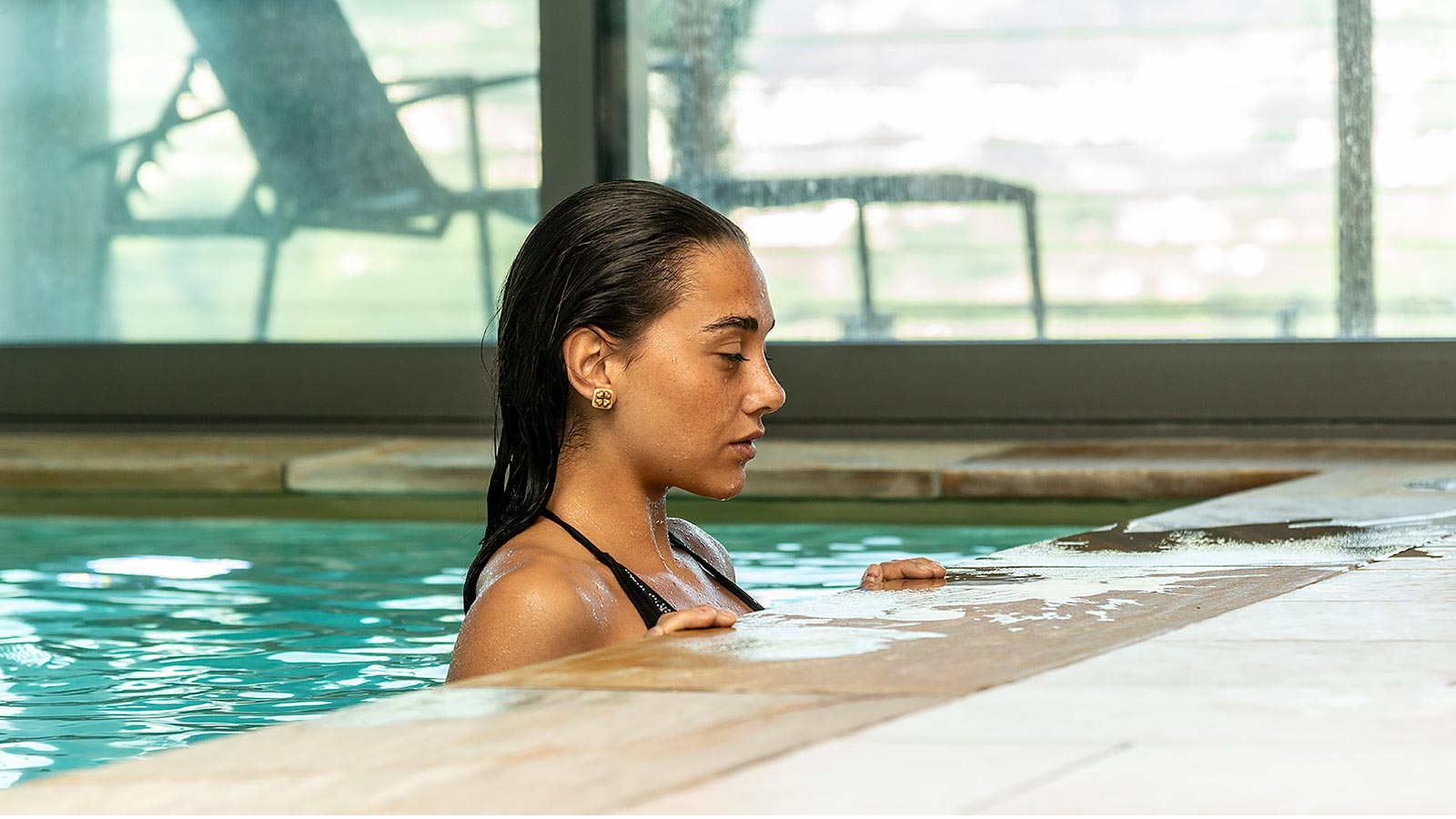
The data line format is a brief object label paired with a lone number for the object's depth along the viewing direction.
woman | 2.18
